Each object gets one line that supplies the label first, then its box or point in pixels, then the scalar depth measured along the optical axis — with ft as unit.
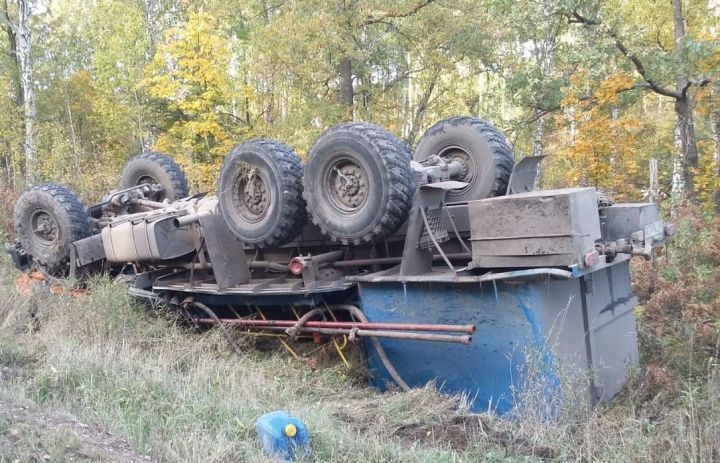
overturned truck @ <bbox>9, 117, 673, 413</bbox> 14.32
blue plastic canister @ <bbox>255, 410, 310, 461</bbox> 11.10
